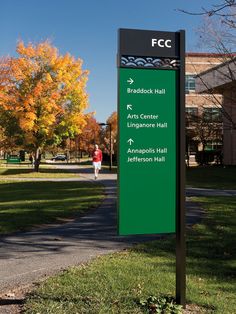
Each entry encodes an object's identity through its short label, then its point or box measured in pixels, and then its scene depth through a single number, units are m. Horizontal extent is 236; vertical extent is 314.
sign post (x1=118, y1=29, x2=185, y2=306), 4.58
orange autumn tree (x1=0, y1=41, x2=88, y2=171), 30.27
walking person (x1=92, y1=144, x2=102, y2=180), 24.75
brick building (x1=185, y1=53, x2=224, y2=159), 38.81
